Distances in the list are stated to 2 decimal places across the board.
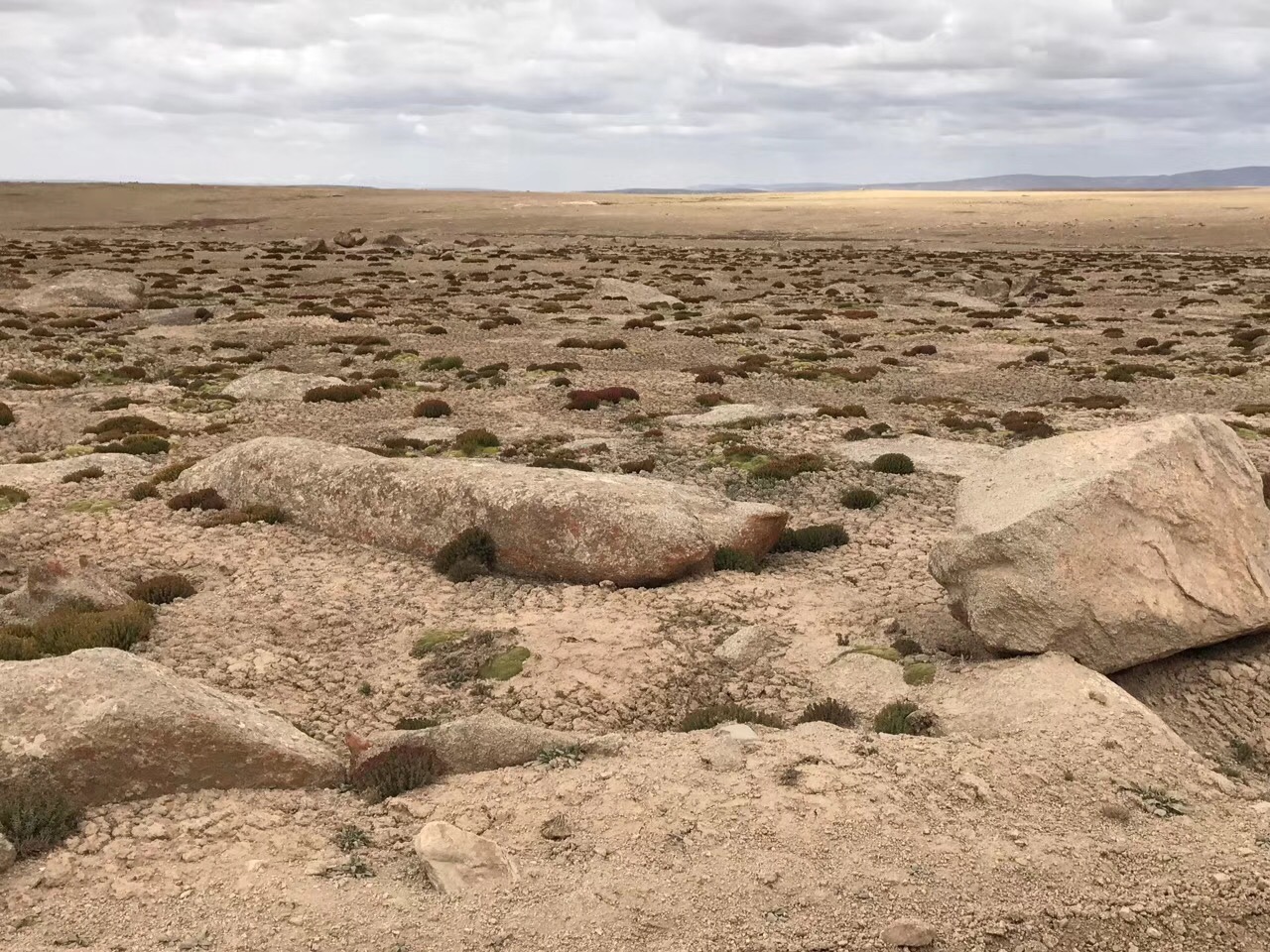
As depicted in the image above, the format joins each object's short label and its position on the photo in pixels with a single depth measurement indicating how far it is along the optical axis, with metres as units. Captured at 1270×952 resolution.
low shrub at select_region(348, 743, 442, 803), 9.09
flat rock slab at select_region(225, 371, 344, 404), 28.43
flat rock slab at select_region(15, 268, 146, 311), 47.06
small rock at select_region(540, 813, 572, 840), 8.34
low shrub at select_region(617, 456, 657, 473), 20.51
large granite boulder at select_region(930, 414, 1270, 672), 10.78
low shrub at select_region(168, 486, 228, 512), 17.48
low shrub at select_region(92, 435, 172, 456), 21.67
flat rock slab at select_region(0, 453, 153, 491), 18.98
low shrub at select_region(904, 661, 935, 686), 11.35
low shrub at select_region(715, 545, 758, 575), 14.77
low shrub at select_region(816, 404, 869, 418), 25.72
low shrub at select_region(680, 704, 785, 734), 10.48
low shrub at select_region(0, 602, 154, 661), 11.23
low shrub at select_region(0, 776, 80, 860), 7.91
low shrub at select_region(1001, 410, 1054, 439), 23.95
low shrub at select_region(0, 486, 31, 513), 17.75
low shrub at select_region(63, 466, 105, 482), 19.20
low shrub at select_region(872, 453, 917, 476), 20.09
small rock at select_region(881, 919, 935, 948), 7.04
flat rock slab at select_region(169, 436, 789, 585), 14.27
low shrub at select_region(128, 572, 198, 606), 13.66
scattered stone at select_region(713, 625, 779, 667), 12.15
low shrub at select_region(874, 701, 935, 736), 10.20
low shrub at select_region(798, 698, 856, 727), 10.48
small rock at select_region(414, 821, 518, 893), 7.62
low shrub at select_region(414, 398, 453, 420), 26.31
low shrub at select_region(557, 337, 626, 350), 37.72
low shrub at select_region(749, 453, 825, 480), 19.86
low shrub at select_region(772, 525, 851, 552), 15.90
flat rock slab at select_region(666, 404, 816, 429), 25.00
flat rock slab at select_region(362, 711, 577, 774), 9.55
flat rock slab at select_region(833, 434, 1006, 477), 20.40
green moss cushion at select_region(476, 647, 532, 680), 11.78
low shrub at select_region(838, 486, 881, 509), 18.06
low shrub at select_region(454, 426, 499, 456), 22.59
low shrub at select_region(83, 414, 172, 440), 23.17
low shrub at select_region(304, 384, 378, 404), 27.94
